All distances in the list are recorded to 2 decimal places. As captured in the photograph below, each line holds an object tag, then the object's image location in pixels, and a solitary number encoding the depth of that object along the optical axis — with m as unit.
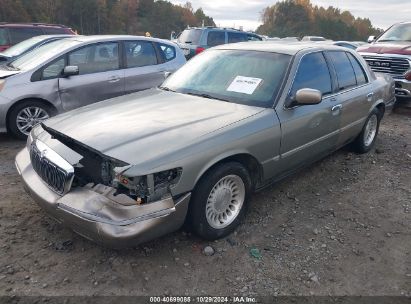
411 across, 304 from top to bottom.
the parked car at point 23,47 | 7.83
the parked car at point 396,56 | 7.93
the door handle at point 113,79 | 6.23
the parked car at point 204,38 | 12.73
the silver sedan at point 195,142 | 2.73
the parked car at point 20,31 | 10.58
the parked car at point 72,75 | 5.59
